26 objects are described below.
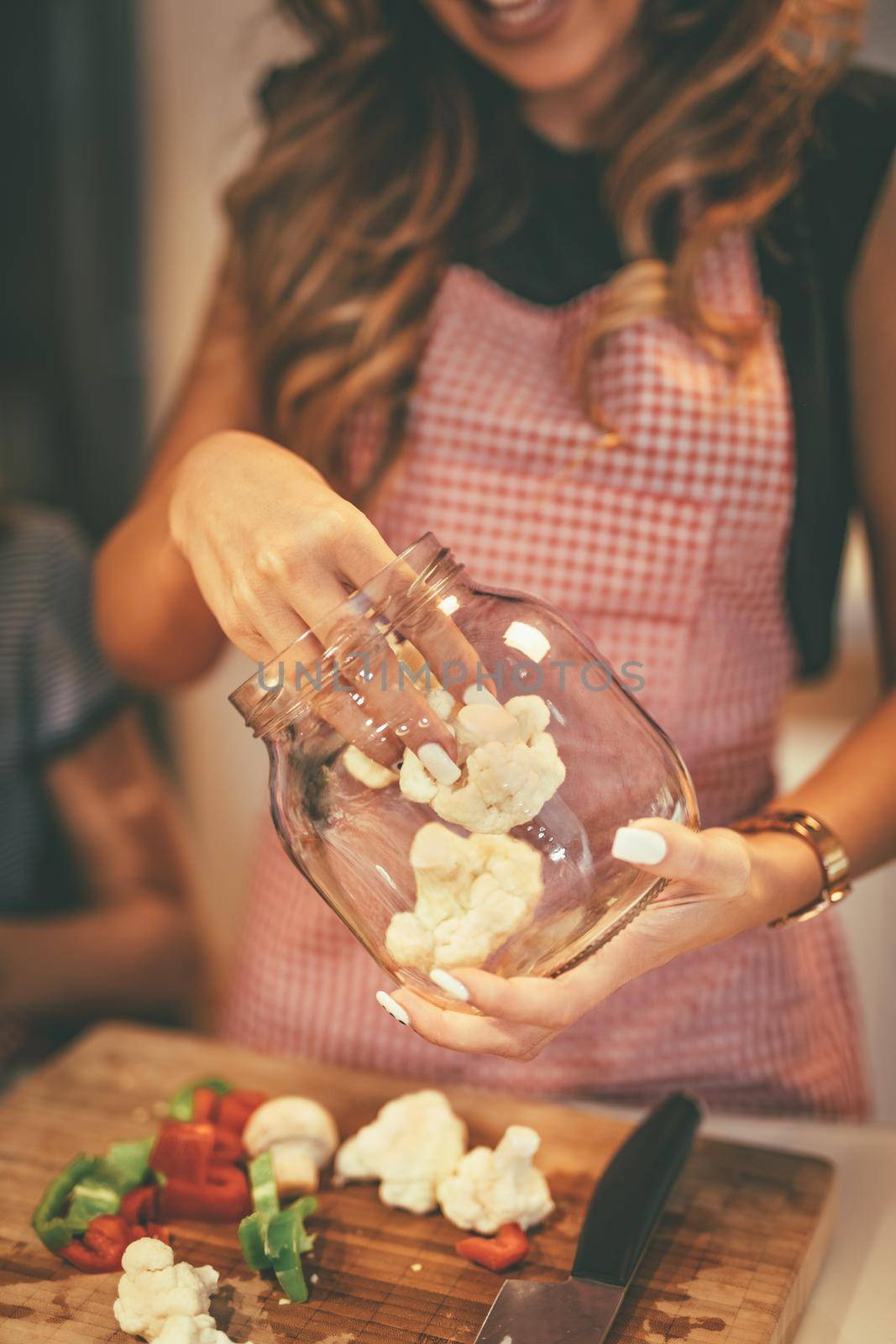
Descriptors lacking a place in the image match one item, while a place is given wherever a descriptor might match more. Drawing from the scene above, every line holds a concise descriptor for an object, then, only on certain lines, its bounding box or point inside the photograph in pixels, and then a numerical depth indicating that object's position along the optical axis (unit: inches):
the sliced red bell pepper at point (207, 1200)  30.4
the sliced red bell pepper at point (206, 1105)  33.9
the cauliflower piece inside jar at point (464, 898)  25.4
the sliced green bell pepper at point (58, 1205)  29.5
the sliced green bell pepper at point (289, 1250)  27.9
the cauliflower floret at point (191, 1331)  25.6
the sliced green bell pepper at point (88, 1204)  30.0
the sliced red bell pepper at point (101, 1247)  28.9
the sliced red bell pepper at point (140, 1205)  30.3
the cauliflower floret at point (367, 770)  26.1
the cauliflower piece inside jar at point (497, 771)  24.3
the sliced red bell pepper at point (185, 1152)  31.0
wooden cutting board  27.4
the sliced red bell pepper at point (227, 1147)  31.9
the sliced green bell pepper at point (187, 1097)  34.0
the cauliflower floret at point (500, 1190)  29.5
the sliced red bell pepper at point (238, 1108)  33.7
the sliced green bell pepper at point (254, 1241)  28.5
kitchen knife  26.1
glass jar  25.1
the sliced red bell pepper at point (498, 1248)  28.7
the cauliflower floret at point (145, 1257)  27.1
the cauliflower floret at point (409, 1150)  31.0
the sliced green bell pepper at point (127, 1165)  31.3
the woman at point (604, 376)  37.7
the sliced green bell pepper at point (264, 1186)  29.4
